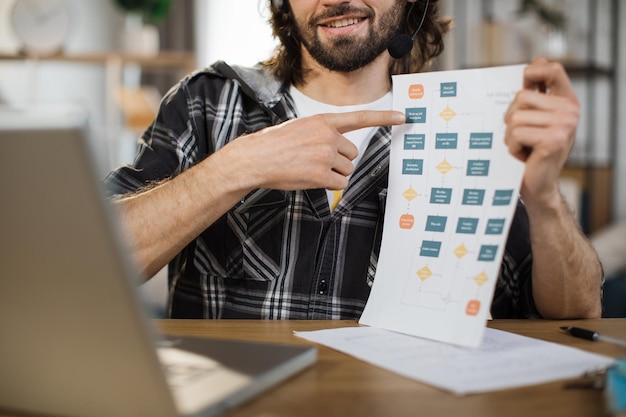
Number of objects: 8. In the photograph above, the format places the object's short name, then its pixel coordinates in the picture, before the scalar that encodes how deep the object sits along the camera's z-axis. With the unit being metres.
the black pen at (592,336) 0.92
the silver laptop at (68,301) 0.52
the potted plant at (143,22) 4.75
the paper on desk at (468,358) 0.75
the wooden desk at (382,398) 0.66
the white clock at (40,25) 4.20
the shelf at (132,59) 4.44
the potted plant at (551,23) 3.98
